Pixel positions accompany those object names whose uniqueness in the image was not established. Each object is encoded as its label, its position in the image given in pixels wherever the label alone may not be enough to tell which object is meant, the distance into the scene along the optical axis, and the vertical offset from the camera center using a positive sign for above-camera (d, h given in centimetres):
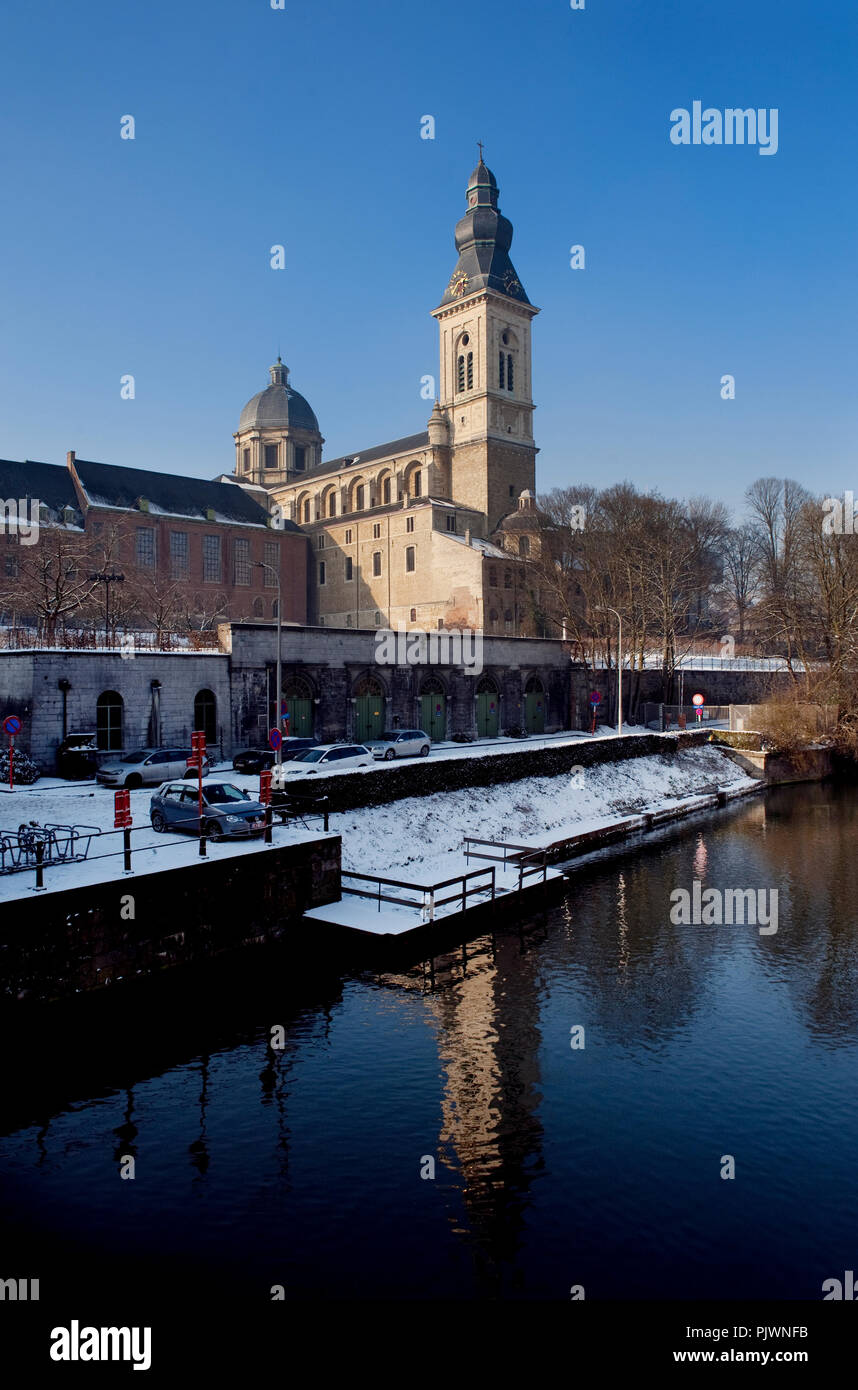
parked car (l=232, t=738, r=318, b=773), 2919 -261
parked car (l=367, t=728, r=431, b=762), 3409 -256
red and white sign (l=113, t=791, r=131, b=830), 1585 -237
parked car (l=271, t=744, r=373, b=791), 2812 -265
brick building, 5916 +1250
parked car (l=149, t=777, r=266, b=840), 1839 -287
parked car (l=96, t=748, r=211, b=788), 2577 -255
